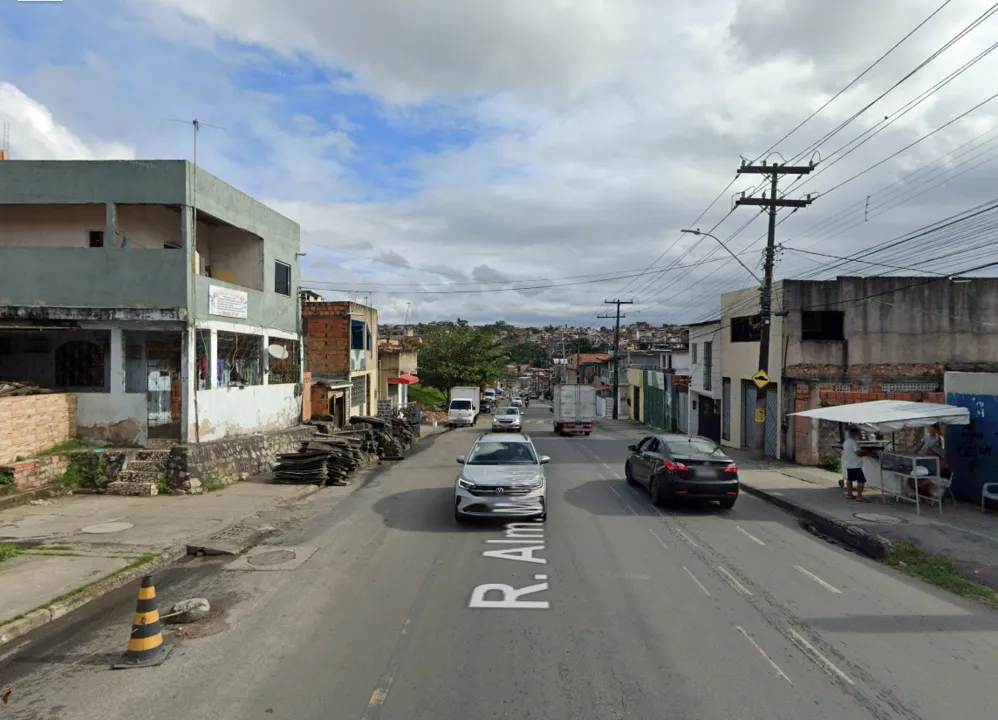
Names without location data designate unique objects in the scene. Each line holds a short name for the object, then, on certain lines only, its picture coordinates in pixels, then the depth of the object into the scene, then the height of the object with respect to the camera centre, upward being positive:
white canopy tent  12.51 -1.01
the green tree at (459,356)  54.41 +0.83
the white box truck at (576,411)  34.72 -2.49
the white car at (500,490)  10.77 -2.13
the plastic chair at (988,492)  12.27 -2.48
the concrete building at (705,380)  31.00 -0.75
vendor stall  12.52 -1.85
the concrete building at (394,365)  45.47 +0.03
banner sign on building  16.55 +1.72
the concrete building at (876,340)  21.92 +0.89
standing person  13.82 -2.14
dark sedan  12.37 -2.11
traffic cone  5.49 -2.39
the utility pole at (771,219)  20.61 +4.79
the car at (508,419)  37.00 -3.10
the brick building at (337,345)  29.38 +0.95
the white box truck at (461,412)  42.91 -3.13
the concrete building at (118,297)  15.09 +1.63
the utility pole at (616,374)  57.84 -0.77
